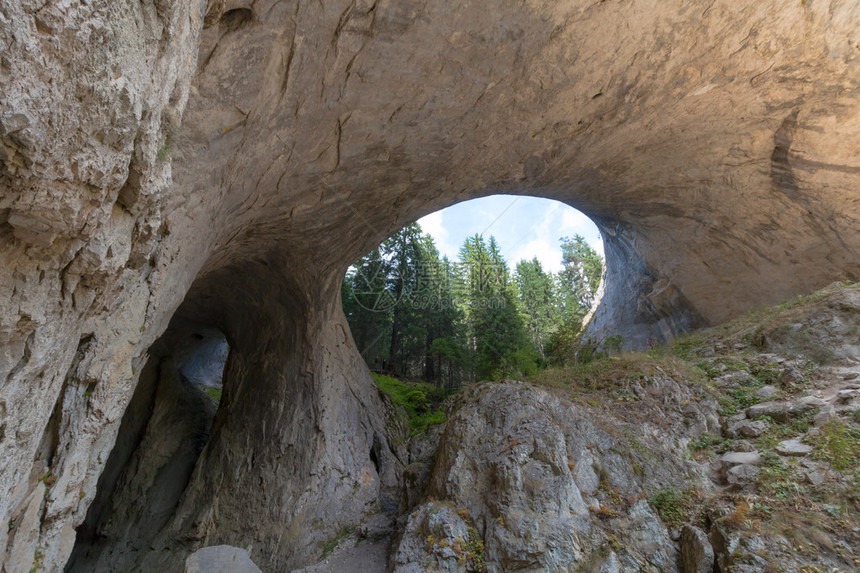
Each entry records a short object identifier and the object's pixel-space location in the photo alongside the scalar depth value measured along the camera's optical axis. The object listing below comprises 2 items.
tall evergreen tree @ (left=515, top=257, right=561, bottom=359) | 26.28
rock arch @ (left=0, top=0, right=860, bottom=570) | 2.69
